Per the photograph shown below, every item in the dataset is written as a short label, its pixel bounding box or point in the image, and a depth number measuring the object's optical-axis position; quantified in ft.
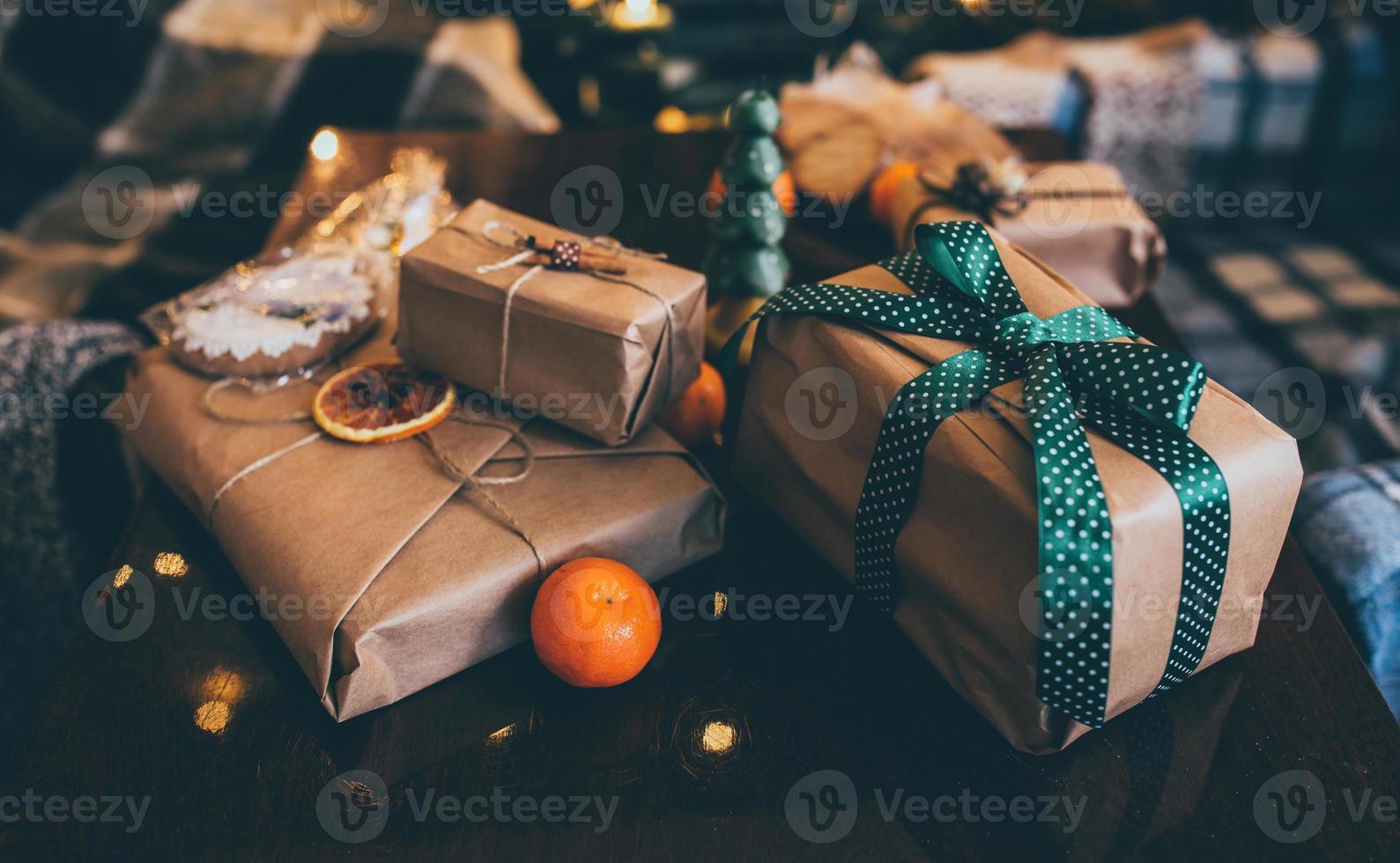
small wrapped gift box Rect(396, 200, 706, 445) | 2.42
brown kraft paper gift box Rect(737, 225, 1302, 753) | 1.89
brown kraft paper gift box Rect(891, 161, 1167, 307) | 3.34
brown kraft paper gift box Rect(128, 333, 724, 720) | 2.12
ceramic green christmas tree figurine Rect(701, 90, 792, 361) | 2.90
